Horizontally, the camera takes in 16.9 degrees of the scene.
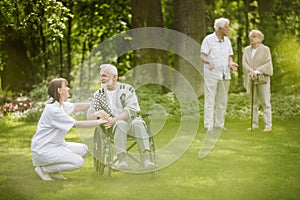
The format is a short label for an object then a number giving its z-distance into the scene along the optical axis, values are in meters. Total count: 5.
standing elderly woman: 15.78
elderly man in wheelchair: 10.57
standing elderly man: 15.70
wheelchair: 10.53
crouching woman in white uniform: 10.25
